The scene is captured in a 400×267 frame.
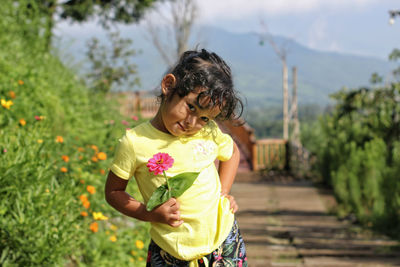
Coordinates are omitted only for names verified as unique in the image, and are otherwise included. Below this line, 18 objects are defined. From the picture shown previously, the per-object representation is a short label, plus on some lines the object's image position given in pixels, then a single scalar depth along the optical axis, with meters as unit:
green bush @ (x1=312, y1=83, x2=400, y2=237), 5.14
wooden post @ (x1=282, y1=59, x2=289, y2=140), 20.00
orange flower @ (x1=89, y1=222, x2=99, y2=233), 2.63
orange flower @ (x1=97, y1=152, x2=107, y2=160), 2.89
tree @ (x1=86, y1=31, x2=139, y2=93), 11.17
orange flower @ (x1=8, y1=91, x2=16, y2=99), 3.30
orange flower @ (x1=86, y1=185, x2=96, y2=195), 2.66
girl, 1.43
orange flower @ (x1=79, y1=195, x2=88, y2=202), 2.61
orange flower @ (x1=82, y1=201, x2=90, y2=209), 2.54
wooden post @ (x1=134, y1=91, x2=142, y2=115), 17.46
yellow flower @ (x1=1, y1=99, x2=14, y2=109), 2.86
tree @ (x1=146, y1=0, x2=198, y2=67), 17.89
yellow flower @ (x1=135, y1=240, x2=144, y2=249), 3.06
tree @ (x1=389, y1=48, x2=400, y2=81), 6.09
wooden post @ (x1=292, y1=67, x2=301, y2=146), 17.53
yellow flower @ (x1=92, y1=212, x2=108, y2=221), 2.51
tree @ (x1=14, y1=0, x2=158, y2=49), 10.61
